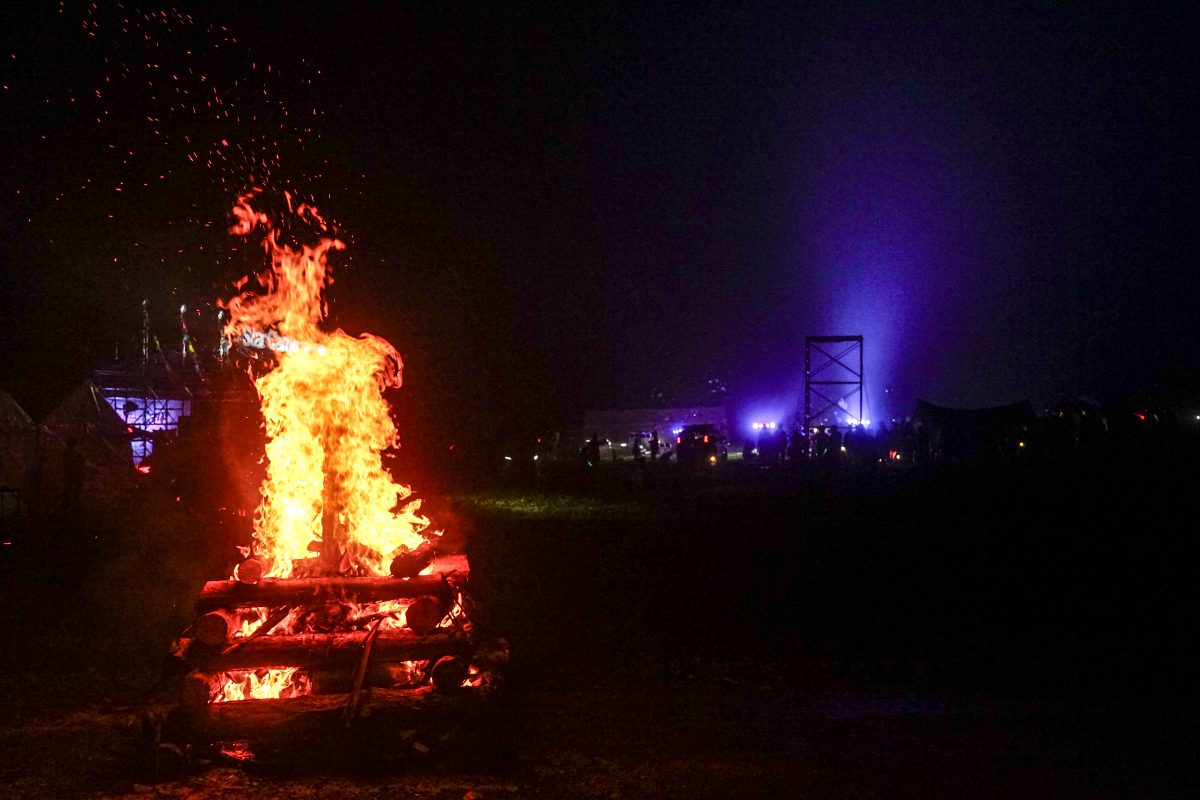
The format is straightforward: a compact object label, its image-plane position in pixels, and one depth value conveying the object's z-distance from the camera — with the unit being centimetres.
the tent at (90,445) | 2222
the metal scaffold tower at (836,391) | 3788
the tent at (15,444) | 2125
